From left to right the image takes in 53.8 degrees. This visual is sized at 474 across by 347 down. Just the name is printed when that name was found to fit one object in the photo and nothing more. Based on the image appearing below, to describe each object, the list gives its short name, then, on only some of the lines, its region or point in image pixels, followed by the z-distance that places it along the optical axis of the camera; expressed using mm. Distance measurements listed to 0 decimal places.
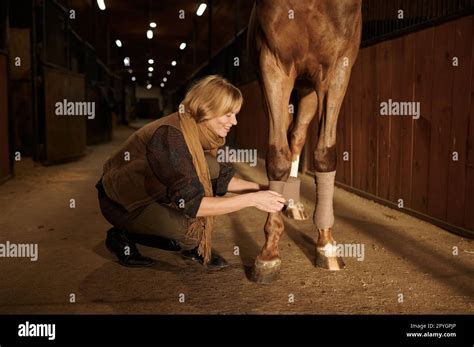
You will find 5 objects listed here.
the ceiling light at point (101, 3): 15126
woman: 2234
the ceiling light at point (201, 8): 15530
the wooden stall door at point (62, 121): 8133
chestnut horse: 2592
